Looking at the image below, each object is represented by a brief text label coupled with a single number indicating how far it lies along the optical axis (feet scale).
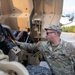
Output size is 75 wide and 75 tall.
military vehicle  3.97
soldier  3.38
